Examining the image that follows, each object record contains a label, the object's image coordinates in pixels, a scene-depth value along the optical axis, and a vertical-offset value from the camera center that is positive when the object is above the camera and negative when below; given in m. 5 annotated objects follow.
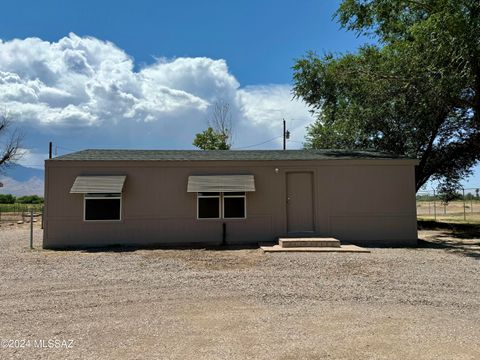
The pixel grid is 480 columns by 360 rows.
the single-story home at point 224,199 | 11.84 +0.07
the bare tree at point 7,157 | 37.50 +4.25
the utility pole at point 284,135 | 31.58 +5.20
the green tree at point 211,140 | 30.45 +4.68
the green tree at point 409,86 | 10.98 +3.93
